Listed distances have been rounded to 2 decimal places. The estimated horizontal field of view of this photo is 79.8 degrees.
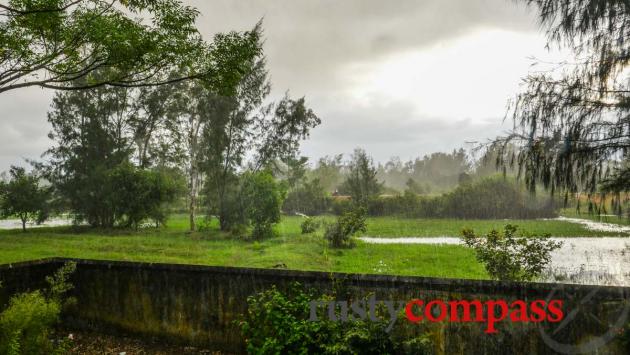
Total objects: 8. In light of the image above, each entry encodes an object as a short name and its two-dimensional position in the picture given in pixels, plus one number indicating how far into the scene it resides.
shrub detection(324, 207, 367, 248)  15.70
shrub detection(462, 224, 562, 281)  6.56
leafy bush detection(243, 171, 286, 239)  19.19
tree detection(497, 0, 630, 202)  6.04
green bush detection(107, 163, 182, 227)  21.97
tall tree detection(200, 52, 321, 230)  23.34
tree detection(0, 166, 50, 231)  22.27
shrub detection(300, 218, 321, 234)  19.80
